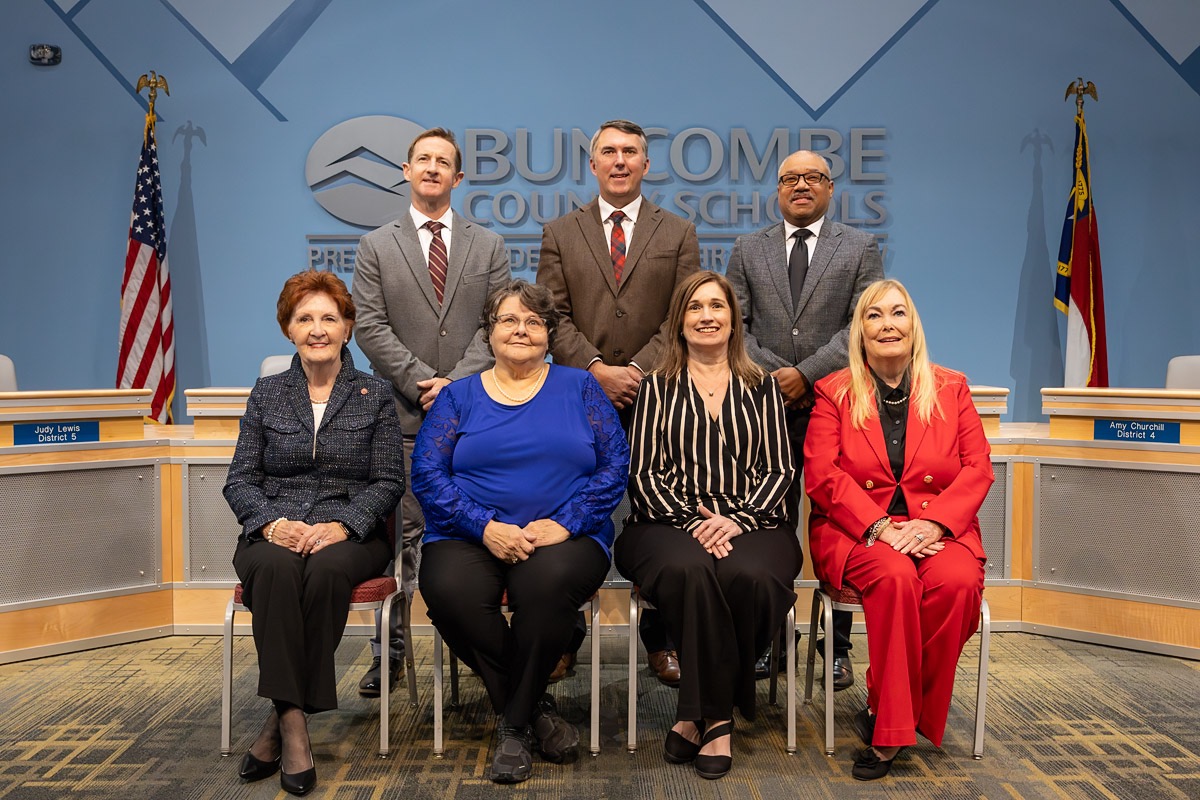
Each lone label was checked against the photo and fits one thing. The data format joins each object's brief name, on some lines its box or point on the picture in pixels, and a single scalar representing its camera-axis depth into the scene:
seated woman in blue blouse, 2.72
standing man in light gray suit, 3.36
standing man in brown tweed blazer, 3.38
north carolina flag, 5.60
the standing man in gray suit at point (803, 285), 3.36
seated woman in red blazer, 2.70
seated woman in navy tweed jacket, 2.68
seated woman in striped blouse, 2.70
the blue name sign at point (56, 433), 3.70
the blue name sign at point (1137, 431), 3.69
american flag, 5.59
